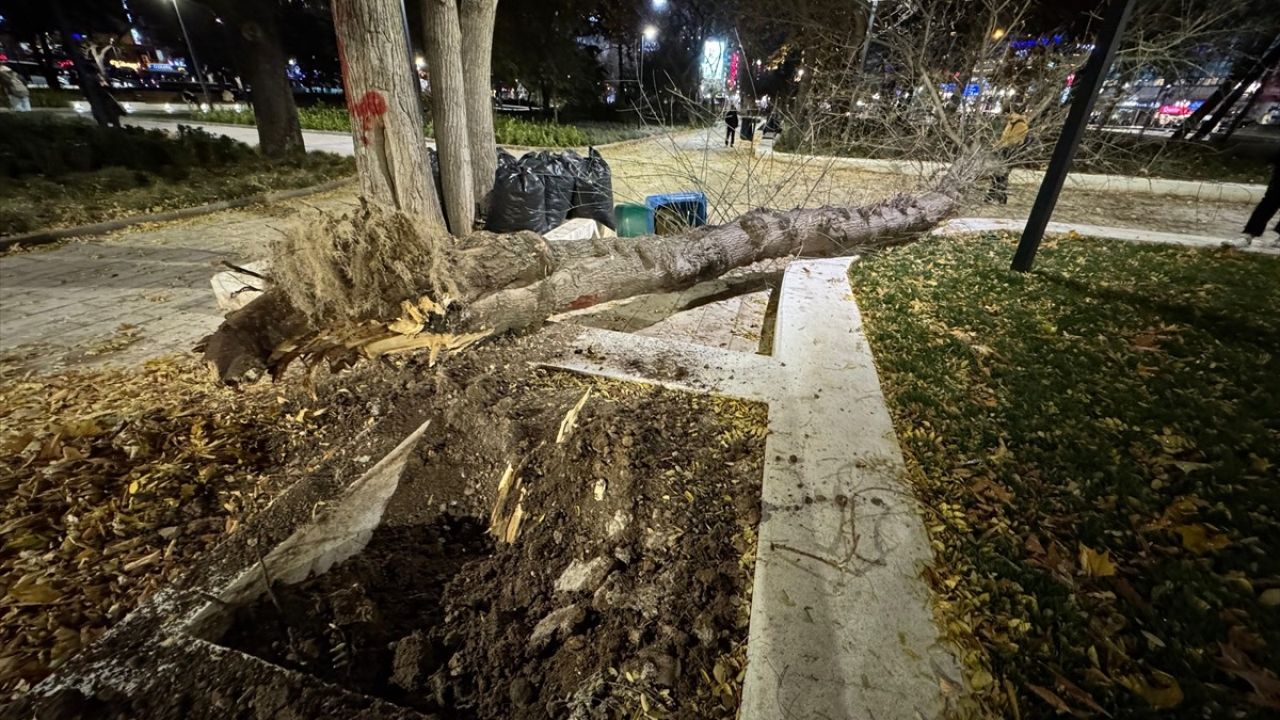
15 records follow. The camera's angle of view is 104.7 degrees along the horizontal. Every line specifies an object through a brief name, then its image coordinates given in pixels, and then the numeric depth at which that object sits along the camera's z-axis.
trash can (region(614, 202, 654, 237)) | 6.26
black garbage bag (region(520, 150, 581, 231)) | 5.60
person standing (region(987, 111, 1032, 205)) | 6.86
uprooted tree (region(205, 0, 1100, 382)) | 2.49
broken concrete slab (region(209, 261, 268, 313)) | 3.61
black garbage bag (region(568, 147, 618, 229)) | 5.90
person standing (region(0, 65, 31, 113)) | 15.33
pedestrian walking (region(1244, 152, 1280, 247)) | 5.69
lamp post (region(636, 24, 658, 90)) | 26.80
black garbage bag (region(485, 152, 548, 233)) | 5.29
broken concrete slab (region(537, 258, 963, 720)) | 1.47
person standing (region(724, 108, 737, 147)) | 13.56
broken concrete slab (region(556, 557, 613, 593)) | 1.79
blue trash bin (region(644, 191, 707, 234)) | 6.00
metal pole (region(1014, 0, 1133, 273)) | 3.79
